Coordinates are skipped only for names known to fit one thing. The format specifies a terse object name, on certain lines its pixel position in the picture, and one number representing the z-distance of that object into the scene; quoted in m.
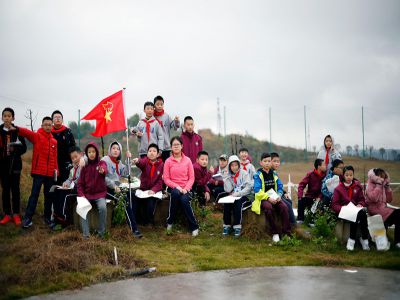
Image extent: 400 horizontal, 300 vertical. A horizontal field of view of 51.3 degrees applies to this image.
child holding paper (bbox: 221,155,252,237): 8.02
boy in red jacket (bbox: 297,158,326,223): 9.24
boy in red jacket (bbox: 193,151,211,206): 9.57
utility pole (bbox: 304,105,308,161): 22.28
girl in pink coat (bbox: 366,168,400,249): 7.23
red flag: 8.48
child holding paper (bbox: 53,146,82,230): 7.98
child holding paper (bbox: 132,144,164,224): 8.56
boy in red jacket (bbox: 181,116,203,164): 10.40
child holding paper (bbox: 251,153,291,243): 7.62
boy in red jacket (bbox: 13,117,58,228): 8.16
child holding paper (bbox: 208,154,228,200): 10.27
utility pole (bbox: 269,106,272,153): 21.88
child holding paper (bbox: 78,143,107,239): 7.48
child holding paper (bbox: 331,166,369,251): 7.40
